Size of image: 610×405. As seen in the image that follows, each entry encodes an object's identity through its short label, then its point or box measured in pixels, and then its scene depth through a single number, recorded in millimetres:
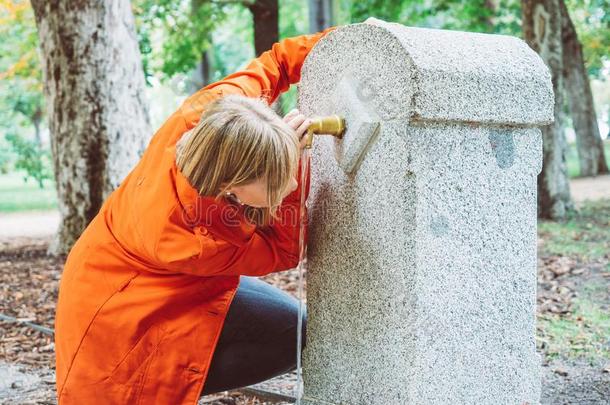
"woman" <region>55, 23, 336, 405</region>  2139
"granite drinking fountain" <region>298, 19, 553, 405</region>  2014
